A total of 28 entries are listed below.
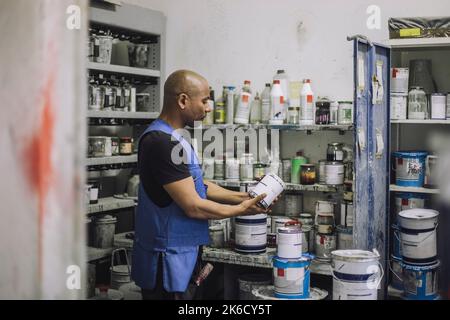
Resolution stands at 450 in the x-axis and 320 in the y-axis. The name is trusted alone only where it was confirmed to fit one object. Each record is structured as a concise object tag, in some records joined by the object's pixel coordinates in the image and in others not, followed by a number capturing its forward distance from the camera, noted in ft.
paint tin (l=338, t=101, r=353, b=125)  12.71
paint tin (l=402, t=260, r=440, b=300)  12.06
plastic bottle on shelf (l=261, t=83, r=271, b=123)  13.75
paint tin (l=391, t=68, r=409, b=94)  12.56
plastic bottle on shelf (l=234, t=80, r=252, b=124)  13.88
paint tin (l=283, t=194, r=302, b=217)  14.03
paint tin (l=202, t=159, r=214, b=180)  14.03
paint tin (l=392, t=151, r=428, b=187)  12.40
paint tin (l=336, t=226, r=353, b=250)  12.30
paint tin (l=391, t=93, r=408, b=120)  12.55
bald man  8.92
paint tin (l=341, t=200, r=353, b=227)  12.50
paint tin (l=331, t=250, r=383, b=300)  10.22
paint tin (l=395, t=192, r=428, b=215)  12.57
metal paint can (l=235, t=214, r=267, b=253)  12.39
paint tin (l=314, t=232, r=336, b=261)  12.49
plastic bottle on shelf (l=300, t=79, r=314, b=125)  13.12
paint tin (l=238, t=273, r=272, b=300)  13.05
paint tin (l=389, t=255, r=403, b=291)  12.55
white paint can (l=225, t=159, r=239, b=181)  13.78
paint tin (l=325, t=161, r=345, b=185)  12.70
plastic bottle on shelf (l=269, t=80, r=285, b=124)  13.47
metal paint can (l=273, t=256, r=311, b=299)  10.96
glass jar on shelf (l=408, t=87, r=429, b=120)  12.38
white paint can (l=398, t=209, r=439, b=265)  11.90
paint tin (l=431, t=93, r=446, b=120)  12.16
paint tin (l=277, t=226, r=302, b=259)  11.02
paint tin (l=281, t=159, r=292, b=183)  13.80
